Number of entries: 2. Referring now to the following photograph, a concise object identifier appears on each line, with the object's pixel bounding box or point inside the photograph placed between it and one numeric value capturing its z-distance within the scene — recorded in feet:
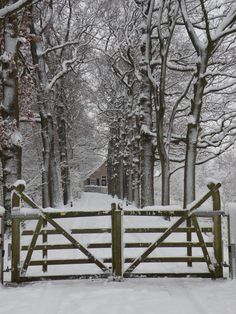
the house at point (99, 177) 330.34
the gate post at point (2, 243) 26.53
